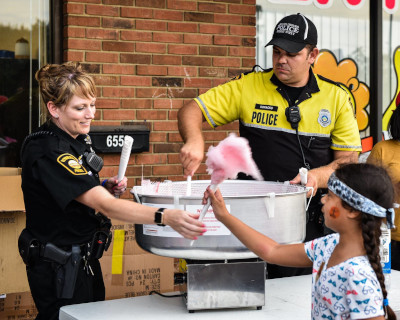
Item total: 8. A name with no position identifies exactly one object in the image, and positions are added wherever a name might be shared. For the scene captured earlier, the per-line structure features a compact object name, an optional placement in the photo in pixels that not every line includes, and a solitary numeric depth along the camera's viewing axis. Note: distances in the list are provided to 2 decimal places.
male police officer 3.59
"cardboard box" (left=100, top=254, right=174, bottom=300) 3.82
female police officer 2.70
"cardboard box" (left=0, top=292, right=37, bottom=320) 3.94
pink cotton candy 2.35
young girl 2.16
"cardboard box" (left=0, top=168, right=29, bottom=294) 3.81
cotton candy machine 2.58
